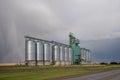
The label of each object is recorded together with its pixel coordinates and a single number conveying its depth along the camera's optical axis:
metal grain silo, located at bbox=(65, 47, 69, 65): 172.38
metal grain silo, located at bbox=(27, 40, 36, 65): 123.44
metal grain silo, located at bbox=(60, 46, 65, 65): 164.00
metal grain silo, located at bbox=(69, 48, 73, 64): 178.10
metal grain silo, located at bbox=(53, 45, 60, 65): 154.12
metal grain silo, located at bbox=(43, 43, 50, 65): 138.38
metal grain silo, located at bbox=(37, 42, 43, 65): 131.15
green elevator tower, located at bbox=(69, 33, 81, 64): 180.25
